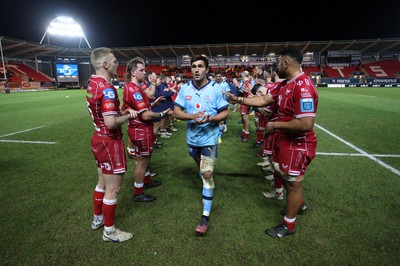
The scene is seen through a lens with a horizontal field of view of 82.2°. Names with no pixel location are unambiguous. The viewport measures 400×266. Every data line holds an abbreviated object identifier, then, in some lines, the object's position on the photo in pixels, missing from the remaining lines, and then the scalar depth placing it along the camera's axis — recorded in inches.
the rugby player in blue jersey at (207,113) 131.4
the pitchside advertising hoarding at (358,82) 1577.8
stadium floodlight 1989.4
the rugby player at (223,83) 388.7
